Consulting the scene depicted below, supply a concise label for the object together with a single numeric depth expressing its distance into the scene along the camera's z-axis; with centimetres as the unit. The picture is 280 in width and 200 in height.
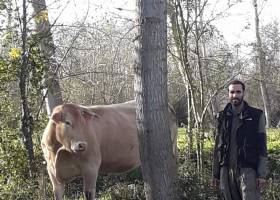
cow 721
